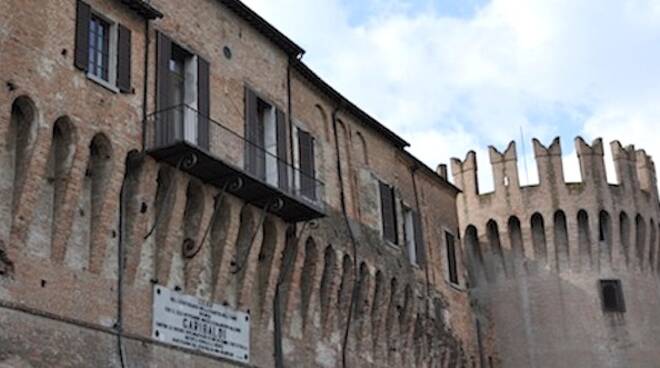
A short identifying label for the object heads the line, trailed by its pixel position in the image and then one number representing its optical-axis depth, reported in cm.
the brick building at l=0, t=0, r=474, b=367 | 1518
